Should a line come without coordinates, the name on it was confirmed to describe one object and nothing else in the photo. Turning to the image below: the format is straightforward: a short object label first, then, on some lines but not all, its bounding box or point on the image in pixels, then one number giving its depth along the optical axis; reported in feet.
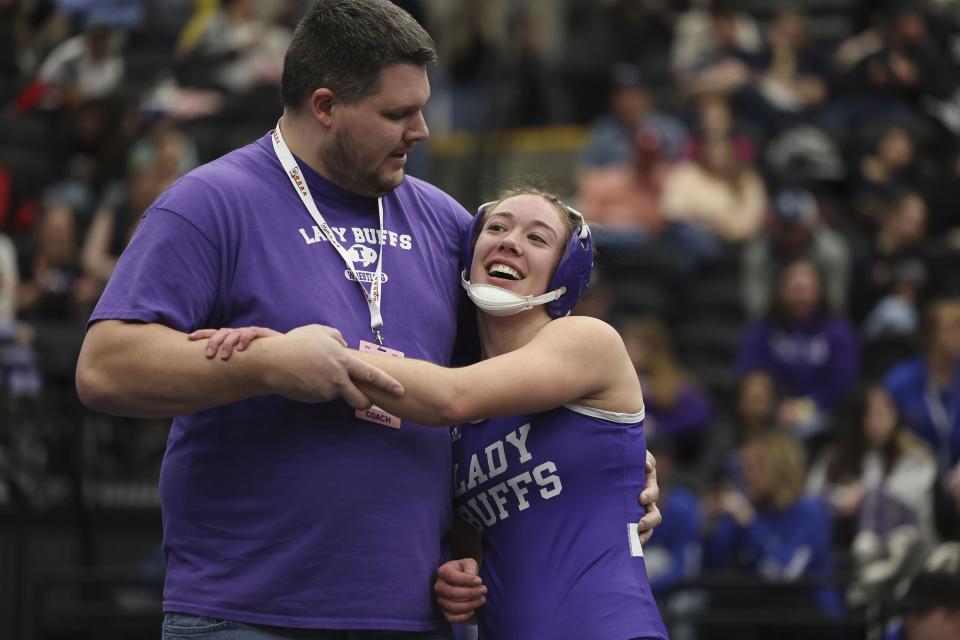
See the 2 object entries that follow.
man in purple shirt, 20.95
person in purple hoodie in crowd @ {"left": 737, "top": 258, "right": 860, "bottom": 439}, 61.21
